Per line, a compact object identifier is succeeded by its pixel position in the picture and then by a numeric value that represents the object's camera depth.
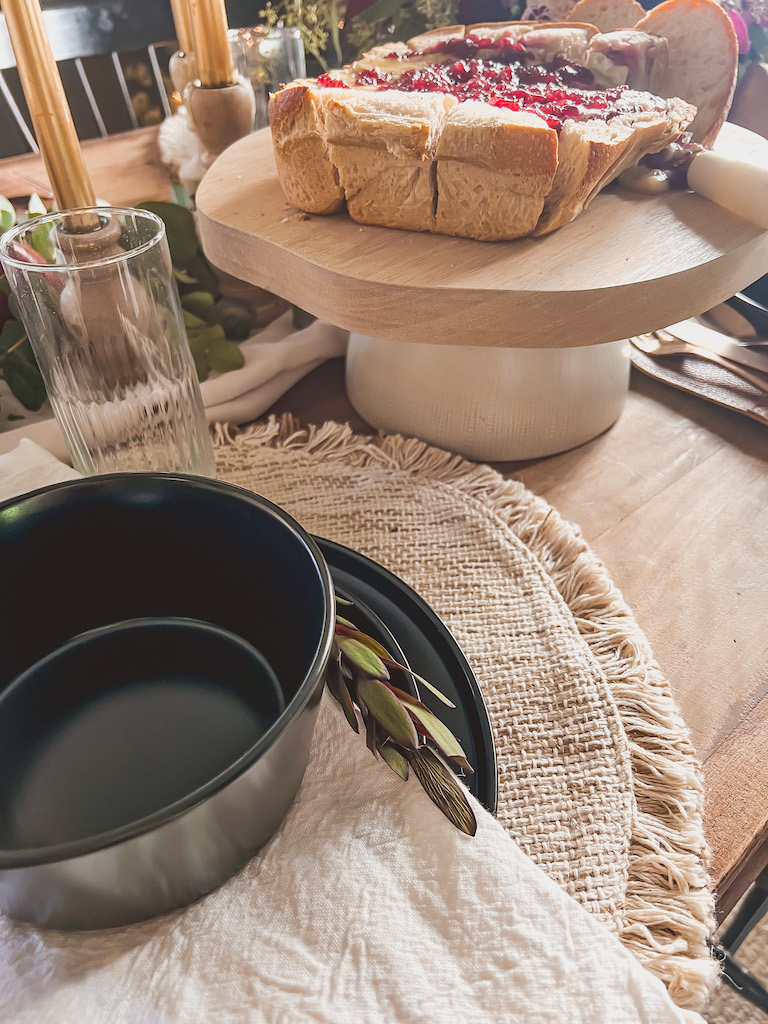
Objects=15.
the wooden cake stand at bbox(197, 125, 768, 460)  0.44
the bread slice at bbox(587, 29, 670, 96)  0.61
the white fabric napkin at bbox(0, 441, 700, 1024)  0.23
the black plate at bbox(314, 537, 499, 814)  0.30
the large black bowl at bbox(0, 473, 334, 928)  0.22
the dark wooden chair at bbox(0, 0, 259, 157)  1.04
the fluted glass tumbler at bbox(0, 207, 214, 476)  0.40
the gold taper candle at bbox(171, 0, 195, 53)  0.66
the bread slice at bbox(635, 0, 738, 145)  0.57
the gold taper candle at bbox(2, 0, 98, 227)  0.38
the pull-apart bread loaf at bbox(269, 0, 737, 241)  0.47
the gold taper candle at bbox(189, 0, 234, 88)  0.55
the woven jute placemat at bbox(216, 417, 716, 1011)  0.31
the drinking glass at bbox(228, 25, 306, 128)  0.75
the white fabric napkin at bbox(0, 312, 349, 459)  0.55
